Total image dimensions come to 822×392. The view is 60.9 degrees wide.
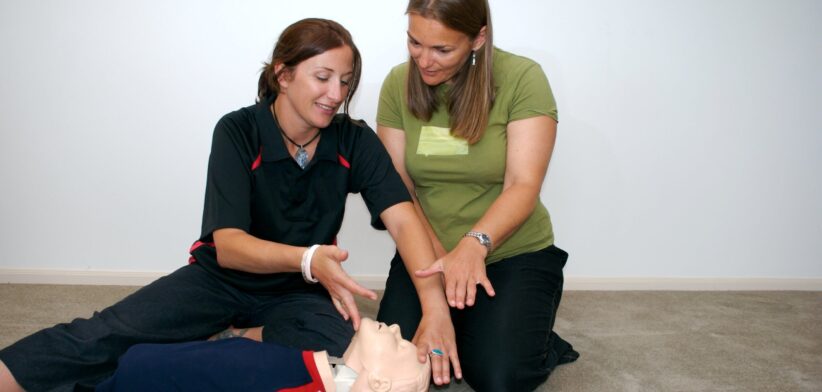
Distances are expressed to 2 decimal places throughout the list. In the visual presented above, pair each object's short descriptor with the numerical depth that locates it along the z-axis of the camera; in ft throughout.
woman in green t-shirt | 5.68
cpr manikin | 4.14
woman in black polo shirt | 4.88
